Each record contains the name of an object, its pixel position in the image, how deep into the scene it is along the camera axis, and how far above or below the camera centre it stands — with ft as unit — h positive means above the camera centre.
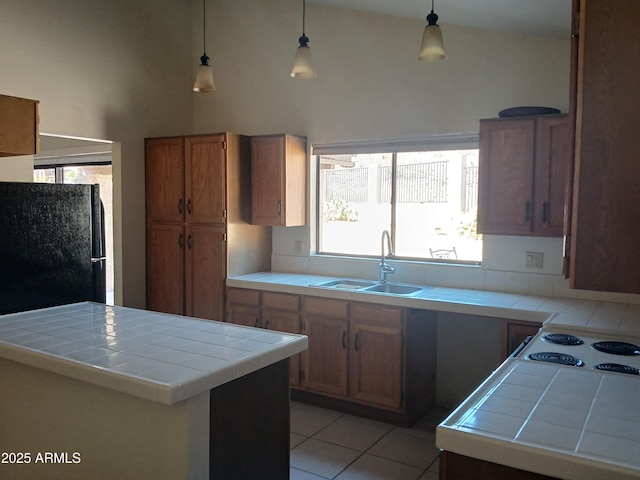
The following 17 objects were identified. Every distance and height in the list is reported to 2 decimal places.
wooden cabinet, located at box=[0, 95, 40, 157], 9.59 +1.50
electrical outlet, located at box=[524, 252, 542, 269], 11.69 -0.99
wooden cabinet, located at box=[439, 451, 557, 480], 4.27 -2.08
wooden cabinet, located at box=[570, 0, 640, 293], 4.56 +0.59
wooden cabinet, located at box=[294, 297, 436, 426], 11.52 -3.26
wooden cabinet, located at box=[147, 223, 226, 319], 14.14 -1.58
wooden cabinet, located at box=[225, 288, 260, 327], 13.55 -2.42
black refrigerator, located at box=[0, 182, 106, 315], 8.58 -0.62
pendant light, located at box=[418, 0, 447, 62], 9.60 +3.07
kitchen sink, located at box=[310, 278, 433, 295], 12.78 -1.80
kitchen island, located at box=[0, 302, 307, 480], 5.41 -2.13
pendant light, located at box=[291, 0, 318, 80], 11.13 +3.13
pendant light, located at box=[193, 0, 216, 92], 12.60 +3.09
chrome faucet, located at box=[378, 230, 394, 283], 13.15 -1.30
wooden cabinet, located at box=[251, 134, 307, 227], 13.93 +0.85
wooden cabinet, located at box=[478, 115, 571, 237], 10.50 +0.77
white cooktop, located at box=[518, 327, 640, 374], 6.67 -1.81
